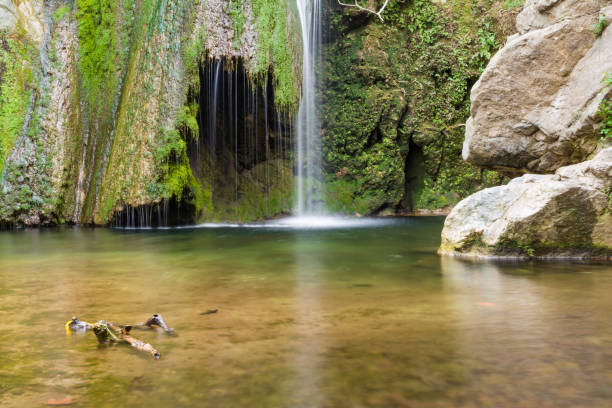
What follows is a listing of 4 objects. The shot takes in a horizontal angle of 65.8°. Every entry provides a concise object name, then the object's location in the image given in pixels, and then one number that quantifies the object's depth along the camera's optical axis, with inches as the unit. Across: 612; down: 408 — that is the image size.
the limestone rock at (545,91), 270.4
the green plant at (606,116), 249.7
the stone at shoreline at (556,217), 205.8
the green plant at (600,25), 271.7
